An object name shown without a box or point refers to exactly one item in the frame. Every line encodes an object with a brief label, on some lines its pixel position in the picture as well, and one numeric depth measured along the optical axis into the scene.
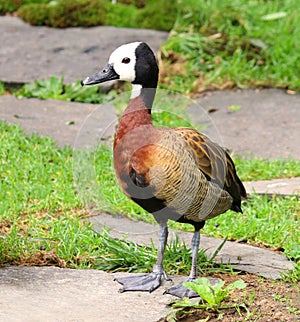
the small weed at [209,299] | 7.52
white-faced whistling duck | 7.61
